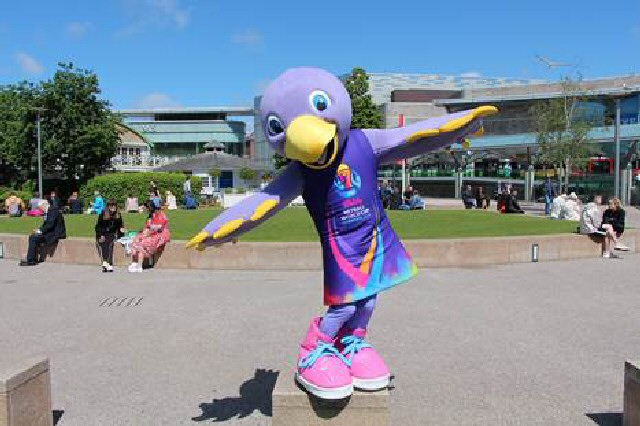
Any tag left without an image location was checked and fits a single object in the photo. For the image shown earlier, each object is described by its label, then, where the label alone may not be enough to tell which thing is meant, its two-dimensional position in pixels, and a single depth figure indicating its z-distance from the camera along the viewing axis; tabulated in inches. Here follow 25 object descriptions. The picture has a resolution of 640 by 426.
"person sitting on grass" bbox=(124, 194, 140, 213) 1005.8
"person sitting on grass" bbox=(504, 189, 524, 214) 886.4
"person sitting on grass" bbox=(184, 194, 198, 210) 1093.8
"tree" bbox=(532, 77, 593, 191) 1096.2
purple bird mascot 159.8
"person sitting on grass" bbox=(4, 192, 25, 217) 977.8
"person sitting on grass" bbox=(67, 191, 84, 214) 978.7
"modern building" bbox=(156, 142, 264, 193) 1558.8
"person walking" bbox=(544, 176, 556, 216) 1054.9
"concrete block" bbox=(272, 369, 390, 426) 161.5
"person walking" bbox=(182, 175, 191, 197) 1156.1
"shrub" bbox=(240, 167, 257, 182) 1817.7
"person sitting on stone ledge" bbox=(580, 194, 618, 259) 539.5
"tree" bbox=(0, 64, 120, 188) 1385.3
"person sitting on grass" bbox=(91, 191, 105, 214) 883.4
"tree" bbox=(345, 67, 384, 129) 1314.0
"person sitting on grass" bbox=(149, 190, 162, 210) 810.9
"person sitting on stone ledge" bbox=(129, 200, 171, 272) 473.1
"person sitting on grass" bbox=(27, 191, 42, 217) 976.9
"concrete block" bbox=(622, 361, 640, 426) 165.0
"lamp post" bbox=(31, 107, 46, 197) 1209.0
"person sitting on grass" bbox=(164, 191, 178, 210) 1085.1
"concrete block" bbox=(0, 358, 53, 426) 159.0
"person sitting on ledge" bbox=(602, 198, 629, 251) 557.0
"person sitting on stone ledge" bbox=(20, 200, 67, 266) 521.3
